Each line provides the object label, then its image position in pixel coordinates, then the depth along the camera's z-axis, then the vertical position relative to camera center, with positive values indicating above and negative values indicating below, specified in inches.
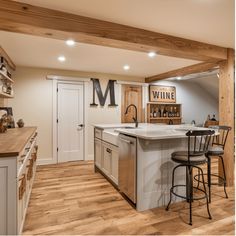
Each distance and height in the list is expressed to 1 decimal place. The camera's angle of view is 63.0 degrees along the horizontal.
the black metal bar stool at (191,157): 86.8 -19.5
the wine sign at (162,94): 233.5 +27.6
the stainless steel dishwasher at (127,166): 99.7 -27.8
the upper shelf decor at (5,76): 126.4 +27.1
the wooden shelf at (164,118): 233.4 -2.9
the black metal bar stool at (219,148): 105.9 -18.8
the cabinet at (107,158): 125.7 -31.1
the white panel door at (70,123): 194.5 -7.6
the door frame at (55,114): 190.2 +1.5
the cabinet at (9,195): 65.0 -27.2
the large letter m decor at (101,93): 206.2 +26.6
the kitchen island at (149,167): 97.1 -26.9
